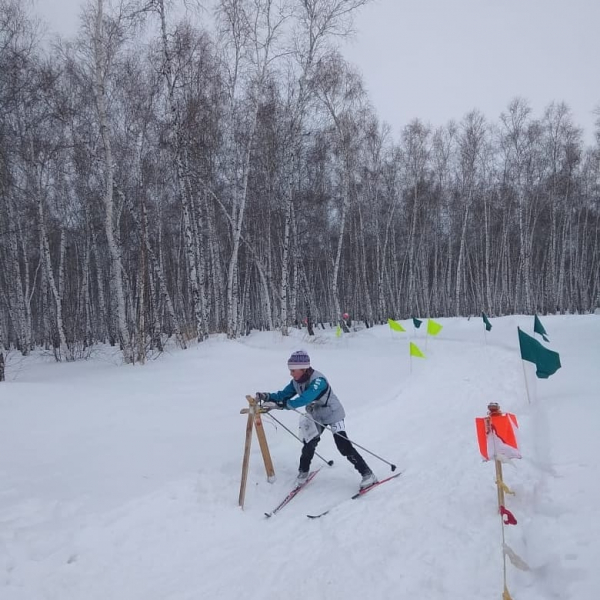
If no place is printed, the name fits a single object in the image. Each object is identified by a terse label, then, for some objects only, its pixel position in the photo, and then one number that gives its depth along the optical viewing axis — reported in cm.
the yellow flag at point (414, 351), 920
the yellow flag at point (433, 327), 1119
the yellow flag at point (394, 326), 1324
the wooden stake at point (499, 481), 328
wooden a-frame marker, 454
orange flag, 333
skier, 481
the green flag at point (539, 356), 651
